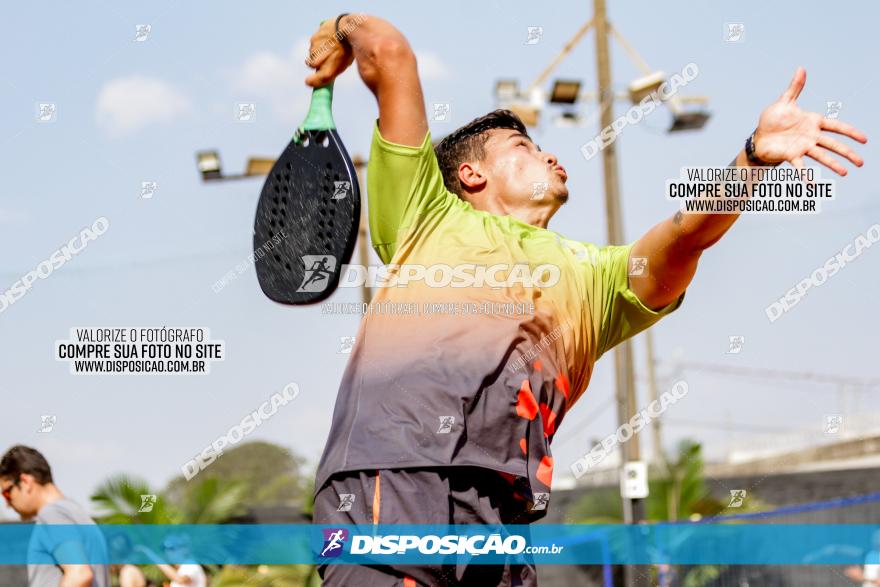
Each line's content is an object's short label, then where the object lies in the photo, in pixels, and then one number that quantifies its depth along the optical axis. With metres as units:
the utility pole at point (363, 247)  18.78
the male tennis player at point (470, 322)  5.42
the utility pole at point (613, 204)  20.81
